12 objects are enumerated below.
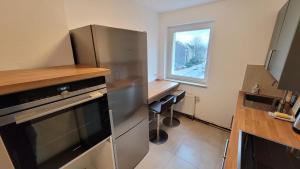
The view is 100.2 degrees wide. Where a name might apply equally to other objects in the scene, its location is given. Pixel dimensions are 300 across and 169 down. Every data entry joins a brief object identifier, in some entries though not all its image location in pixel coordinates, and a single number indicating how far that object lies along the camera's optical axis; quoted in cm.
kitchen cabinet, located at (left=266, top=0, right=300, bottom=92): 85
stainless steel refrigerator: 106
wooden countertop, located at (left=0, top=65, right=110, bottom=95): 57
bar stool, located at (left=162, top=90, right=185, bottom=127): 233
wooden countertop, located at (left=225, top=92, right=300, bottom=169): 90
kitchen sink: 172
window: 237
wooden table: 208
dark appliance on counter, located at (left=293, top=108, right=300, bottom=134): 109
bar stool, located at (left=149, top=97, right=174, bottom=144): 199
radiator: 269
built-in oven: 60
